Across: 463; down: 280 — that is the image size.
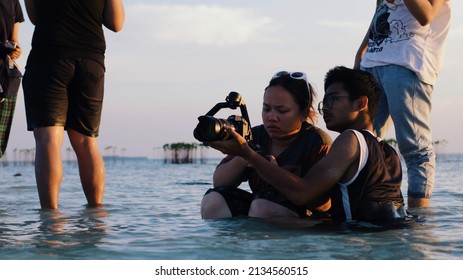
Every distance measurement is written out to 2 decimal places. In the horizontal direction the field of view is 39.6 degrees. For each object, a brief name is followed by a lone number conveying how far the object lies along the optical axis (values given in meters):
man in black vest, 3.16
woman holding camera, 3.46
